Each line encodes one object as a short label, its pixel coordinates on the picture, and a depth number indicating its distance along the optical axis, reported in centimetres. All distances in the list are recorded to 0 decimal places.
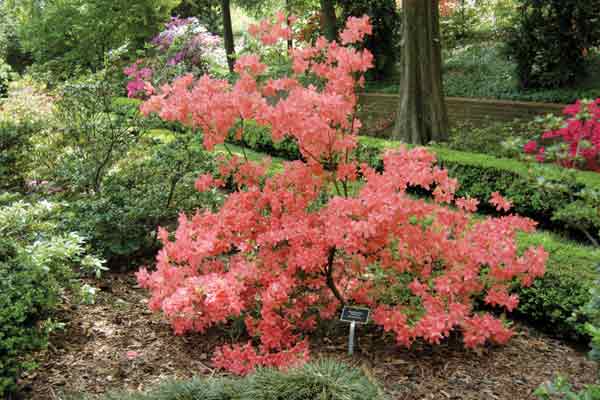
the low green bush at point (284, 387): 283
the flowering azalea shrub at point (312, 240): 351
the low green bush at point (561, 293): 404
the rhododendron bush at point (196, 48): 1697
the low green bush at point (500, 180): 617
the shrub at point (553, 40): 1054
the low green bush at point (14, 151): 712
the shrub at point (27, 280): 329
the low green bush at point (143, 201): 538
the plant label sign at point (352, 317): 353
